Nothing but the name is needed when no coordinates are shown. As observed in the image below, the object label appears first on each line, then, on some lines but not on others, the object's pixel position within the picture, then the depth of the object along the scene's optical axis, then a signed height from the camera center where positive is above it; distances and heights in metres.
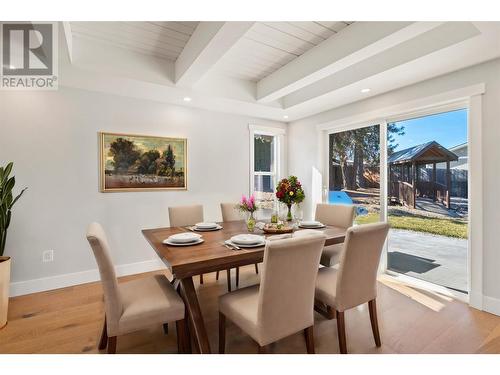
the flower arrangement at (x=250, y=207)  2.34 -0.19
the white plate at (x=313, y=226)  2.59 -0.41
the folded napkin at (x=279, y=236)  2.13 -0.43
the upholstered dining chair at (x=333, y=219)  2.69 -0.38
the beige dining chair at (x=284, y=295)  1.40 -0.64
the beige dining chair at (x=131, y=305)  1.49 -0.75
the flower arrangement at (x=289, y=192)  2.63 -0.06
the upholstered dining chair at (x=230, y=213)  3.30 -0.34
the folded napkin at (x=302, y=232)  2.24 -0.42
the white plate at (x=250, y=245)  1.88 -0.43
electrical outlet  2.92 -0.78
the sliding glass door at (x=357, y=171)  3.52 +0.22
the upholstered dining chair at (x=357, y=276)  1.71 -0.64
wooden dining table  1.56 -0.47
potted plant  2.20 -0.36
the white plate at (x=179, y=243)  1.94 -0.43
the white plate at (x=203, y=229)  2.50 -0.41
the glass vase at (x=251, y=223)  2.41 -0.34
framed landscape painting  3.25 +0.33
